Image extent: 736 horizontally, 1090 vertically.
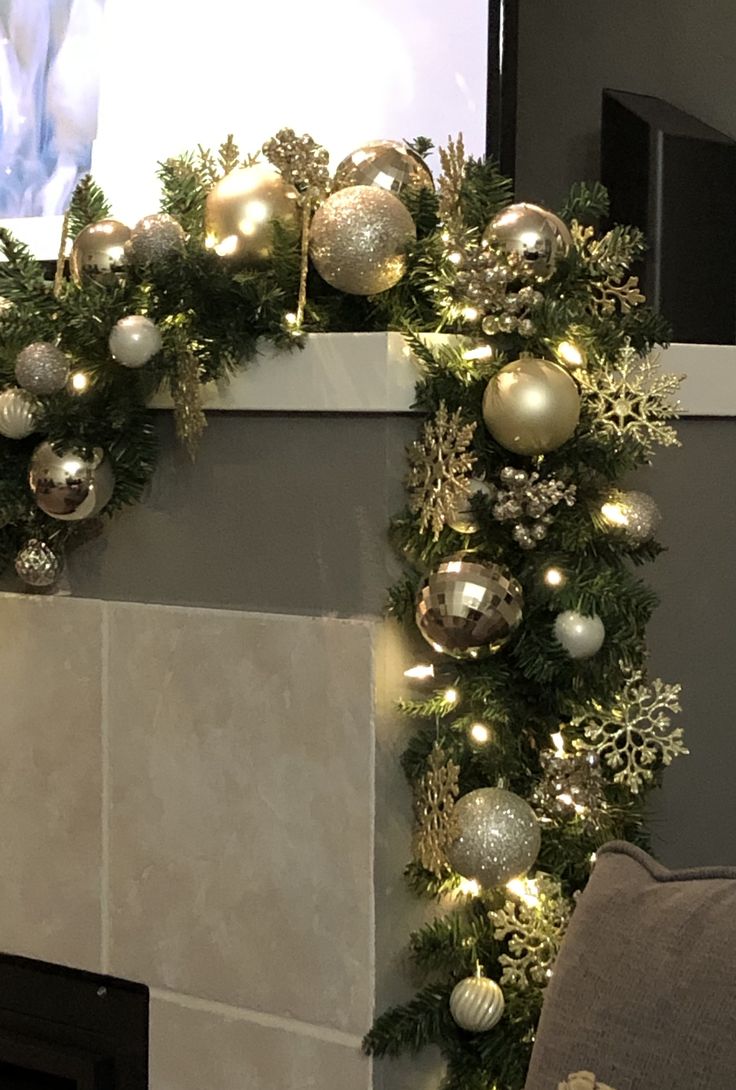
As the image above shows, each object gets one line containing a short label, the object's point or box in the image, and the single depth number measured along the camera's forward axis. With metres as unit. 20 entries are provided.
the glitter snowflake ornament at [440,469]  2.68
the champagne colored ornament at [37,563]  2.95
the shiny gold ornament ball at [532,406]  2.66
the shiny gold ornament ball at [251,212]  2.76
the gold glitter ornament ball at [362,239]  2.69
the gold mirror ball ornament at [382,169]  2.80
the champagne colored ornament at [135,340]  2.75
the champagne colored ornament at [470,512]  2.72
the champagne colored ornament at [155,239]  2.77
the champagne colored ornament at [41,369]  2.80
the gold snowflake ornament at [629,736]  2.75
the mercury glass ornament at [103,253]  2.84
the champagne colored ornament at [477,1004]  2.73
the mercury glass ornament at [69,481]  2.84
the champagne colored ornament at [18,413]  2.85
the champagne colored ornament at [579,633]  2.70
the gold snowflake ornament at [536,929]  2.73
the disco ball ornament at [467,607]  2.67
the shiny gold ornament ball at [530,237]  2.69
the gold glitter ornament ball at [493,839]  2.67
